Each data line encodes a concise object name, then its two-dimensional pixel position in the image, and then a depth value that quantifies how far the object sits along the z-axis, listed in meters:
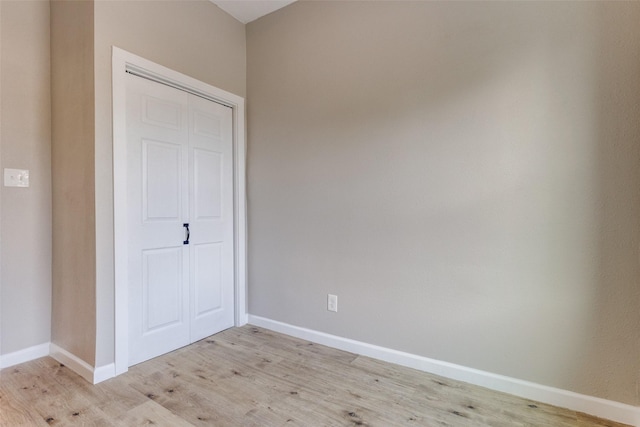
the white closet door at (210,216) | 2.46
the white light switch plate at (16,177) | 2.06
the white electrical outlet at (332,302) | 2.35
